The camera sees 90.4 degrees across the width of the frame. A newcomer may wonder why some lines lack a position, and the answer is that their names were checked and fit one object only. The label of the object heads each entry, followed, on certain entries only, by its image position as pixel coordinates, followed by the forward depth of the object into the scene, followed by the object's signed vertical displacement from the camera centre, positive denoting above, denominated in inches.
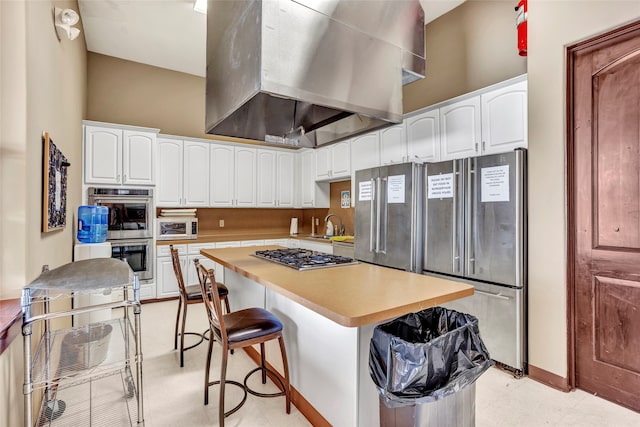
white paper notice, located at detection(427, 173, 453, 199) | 111.7 +9.9
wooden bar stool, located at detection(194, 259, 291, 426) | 68.6 -26.1
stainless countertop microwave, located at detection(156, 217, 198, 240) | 176.7 -7.8
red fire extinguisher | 104.1 +62.0
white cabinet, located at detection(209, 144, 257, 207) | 196.9 +24.5
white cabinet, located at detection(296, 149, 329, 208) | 209.9 +18.3
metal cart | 51.8 -27.7
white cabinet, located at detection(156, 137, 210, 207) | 180.7 +24.4
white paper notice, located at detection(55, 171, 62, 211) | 89.4 +6.8
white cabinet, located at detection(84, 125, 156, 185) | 155.3 +30.3
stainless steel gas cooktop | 83.9 -13.3
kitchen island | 52.9 -21.5
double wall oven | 158.9 -4.4
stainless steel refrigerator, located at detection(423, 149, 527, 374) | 94.7 -8.9
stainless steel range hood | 61.4 +33.1
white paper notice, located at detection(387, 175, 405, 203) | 126.2 +10.1
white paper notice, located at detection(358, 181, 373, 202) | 141.8 +10.6
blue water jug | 131.9 -3.9
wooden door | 78.9 +0.0
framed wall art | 75.0 +7.6
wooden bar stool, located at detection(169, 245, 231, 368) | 102.7 -26.5
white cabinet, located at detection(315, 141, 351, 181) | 177.6 +31.0
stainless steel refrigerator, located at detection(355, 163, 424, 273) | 122.0 -1.0
